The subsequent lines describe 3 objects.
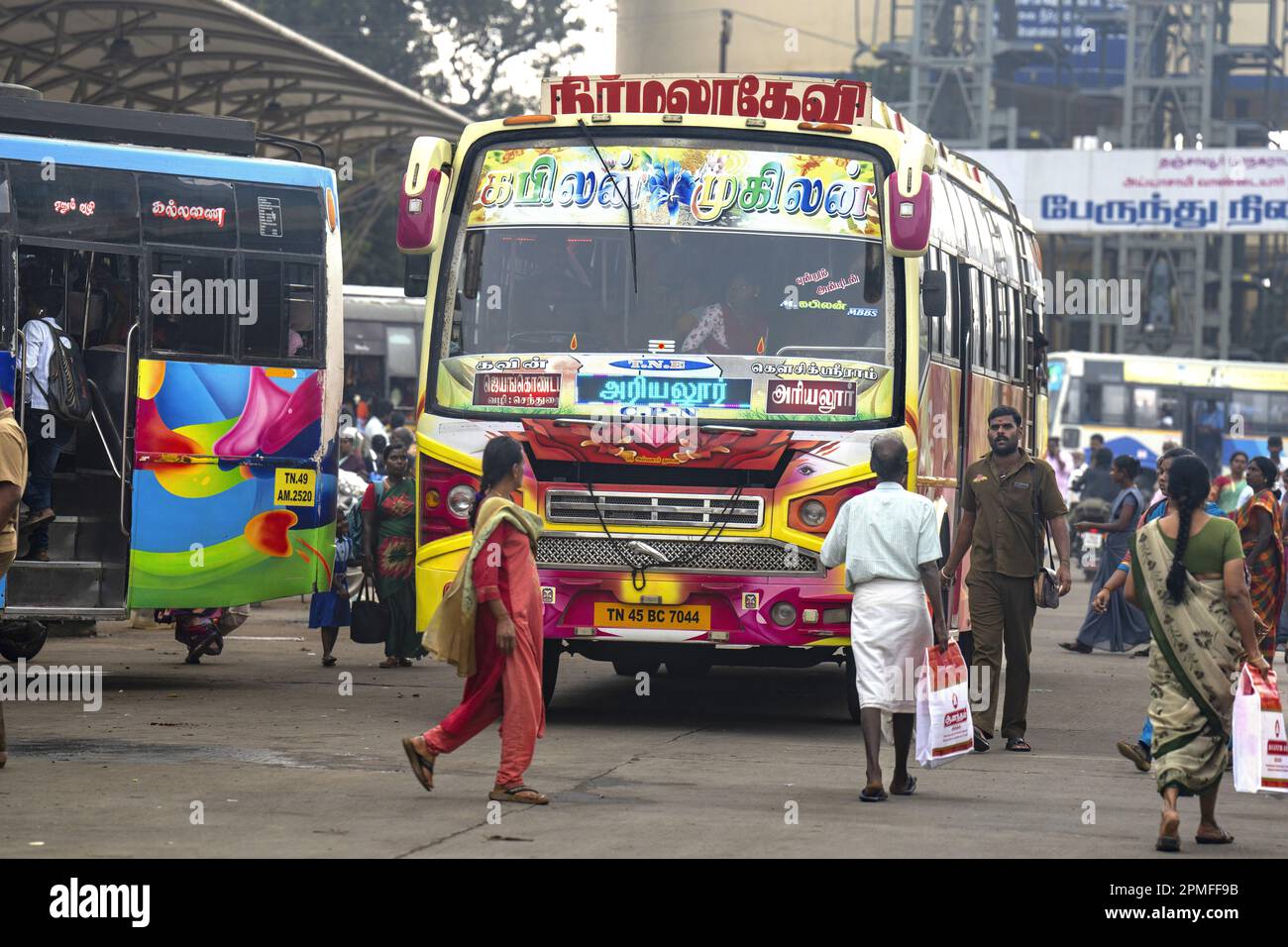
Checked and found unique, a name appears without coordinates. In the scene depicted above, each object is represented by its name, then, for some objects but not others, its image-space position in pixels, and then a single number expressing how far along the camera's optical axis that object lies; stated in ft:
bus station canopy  73.92
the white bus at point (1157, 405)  142.41
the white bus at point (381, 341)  130.11
